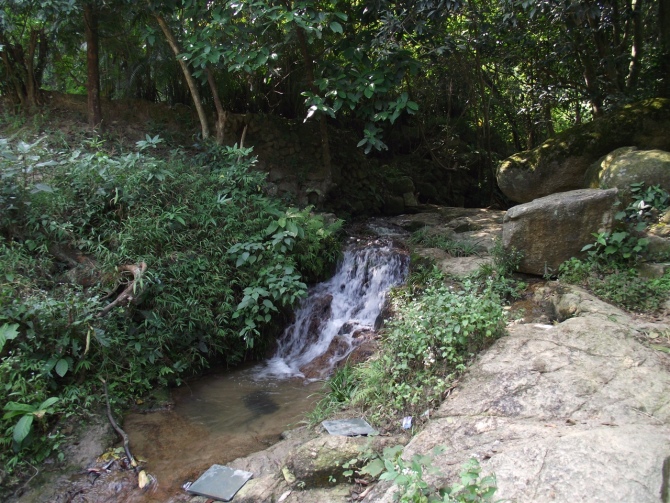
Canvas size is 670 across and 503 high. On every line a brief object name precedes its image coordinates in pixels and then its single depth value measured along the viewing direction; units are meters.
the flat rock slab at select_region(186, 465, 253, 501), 3.60
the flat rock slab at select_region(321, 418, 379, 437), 3.79
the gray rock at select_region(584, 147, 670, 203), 5.73
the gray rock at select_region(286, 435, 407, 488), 3.36
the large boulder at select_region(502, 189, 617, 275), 5.43
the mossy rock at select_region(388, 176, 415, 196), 10.89
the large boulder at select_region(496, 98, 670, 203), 6.82
